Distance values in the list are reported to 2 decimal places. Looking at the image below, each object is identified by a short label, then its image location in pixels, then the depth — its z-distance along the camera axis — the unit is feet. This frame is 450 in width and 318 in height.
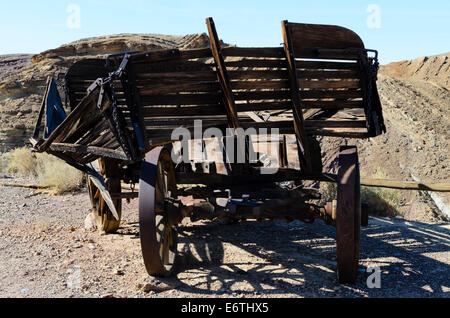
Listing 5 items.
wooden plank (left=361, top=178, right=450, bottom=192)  16.46
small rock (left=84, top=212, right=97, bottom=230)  19.43
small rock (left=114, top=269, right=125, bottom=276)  13.10
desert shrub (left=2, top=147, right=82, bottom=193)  29.14
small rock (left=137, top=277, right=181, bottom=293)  11.69
